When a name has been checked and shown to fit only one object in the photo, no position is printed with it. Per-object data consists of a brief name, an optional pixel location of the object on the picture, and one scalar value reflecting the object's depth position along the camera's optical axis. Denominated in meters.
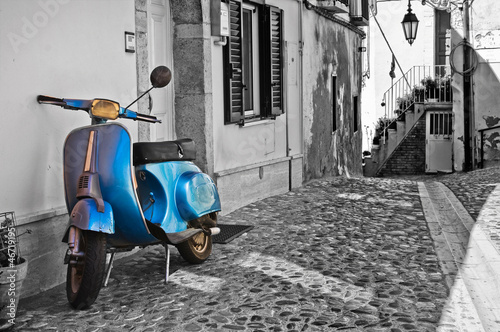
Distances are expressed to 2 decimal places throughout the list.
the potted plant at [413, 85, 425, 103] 22.98
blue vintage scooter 4.66
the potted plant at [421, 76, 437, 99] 22.84
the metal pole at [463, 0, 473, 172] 18.11
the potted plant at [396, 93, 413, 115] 23.23
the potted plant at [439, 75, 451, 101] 22.34
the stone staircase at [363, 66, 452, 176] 22.67
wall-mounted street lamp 18.97
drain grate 7.19
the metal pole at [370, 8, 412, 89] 25.16
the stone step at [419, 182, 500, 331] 4.74
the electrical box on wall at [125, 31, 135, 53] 6.53
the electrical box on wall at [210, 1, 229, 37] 8.29
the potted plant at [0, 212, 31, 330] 4.29
